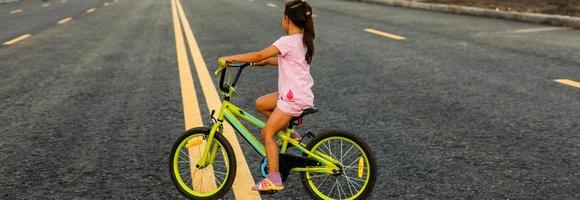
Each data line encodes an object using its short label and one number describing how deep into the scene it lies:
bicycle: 3.66
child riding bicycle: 3.48
